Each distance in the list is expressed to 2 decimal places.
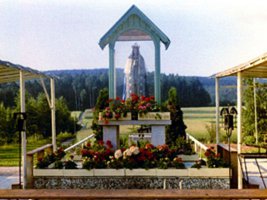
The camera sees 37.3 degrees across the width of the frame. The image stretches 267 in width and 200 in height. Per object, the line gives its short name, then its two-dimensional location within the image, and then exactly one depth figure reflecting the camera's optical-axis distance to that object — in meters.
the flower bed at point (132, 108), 7.65
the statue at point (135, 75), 8.45
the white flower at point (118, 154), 6.50
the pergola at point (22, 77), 6.08
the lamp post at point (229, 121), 6.42
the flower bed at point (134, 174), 6.27
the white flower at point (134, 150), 6.48
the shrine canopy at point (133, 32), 8.16
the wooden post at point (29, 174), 6.47
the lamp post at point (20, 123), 5.95
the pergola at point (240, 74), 5.19
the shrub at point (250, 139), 12.74
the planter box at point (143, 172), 6.26
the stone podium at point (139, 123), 7.65
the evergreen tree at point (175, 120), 11.63
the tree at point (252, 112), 12.94
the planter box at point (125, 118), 7.64
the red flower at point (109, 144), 7.45
